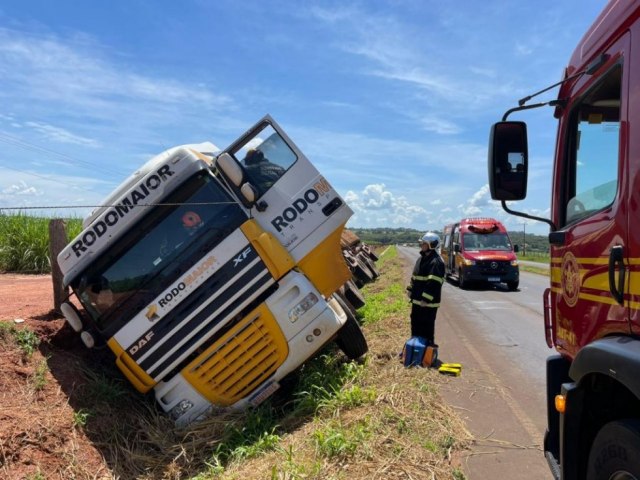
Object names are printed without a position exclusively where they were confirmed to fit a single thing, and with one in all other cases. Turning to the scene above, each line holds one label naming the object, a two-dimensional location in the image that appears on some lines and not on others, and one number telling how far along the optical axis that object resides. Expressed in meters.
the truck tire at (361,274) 13.72
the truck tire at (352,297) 9.45
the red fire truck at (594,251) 2.00
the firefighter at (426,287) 6.84
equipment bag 6.38
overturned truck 5.02
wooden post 6.58
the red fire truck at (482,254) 16.24
